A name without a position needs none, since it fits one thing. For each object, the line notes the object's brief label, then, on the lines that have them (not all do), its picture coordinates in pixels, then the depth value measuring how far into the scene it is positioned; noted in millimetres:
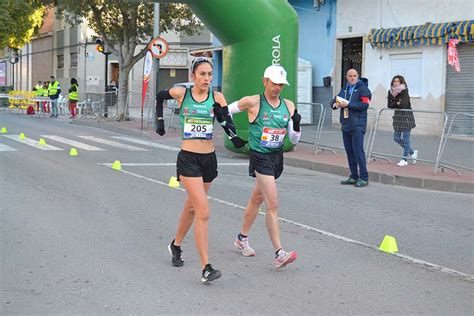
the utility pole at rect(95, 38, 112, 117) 25942
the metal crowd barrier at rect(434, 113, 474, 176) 11133
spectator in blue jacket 10406
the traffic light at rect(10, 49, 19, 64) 42469
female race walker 5250
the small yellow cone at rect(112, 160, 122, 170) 11755
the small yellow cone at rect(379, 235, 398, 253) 6367
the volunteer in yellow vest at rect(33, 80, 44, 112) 31016
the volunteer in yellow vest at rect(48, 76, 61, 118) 27609
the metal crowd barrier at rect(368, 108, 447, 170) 11753
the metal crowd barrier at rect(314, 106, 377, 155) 14500
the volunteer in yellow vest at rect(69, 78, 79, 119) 27719
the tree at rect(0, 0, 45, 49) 31881
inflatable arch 13102
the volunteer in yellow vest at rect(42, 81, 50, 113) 30938
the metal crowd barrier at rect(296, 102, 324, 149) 14540
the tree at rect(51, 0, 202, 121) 22938
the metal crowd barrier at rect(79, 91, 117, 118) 24266
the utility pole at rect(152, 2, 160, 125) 21156
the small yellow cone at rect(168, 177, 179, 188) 9923
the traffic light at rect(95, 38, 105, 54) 25922
